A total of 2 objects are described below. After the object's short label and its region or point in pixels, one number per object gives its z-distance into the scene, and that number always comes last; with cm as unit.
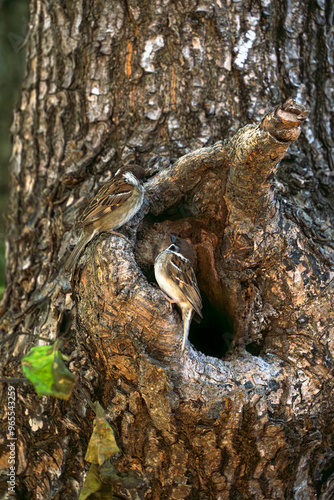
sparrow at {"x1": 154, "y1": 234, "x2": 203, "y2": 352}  575
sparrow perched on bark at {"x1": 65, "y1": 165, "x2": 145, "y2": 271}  570
